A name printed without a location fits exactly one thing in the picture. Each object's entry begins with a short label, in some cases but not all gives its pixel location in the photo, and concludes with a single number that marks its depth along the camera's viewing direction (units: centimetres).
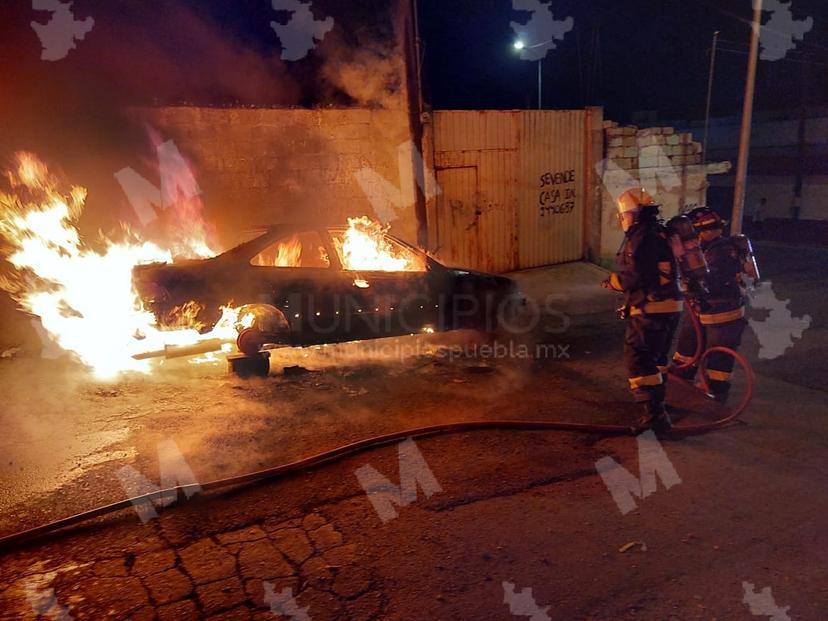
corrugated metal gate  1059
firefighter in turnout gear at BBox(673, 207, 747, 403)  523
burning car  574
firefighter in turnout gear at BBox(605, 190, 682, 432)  467
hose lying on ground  345
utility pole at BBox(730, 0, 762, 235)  948
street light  1980
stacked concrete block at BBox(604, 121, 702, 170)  1180
